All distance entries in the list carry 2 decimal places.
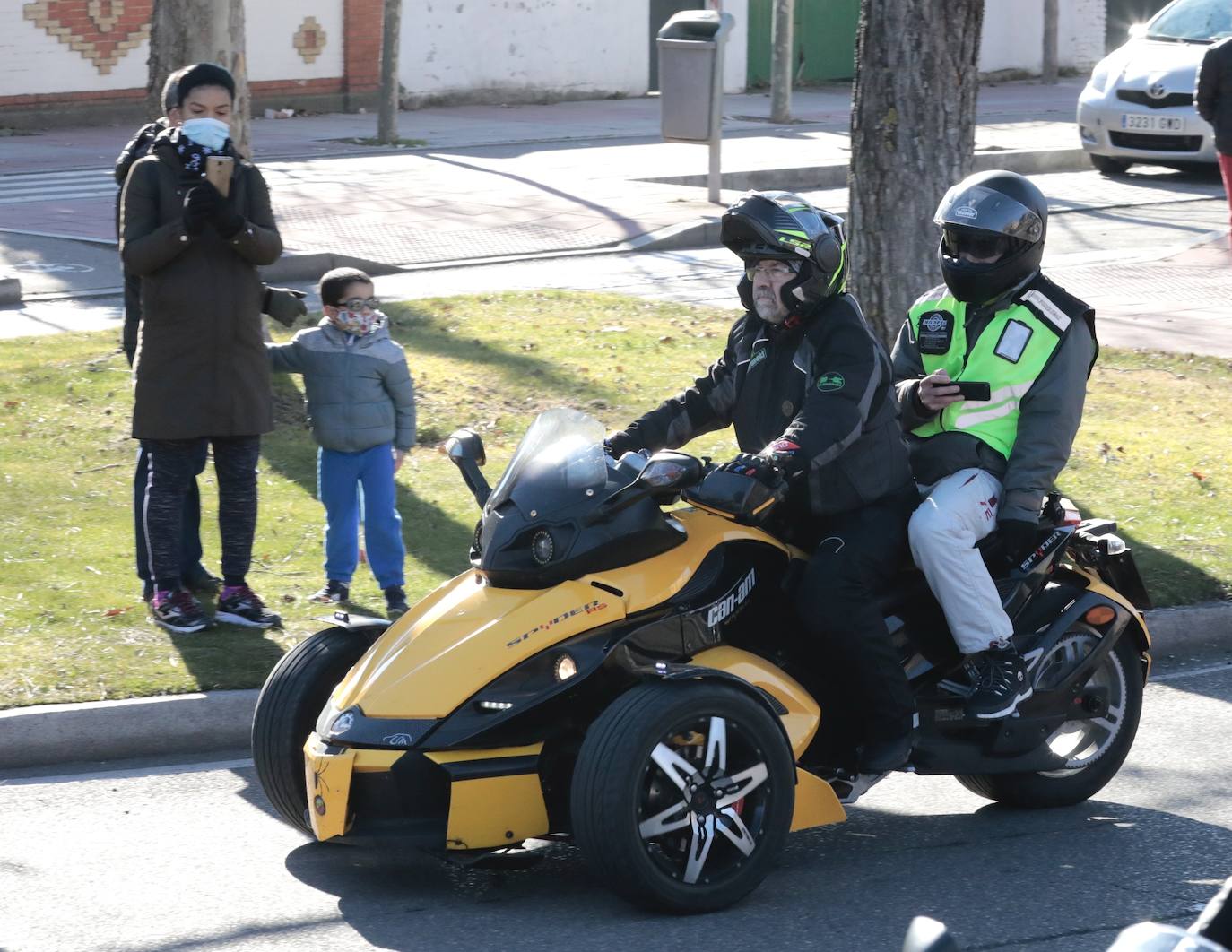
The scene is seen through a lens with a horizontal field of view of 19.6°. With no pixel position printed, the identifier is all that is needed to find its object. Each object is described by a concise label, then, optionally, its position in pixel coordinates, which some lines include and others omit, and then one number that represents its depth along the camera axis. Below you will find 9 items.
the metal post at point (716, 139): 31.35
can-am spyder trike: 8.37
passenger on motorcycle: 9.64
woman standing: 12.07
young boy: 12.61
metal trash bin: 31.30
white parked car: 34.58
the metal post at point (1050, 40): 55.45
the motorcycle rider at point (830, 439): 9.10
